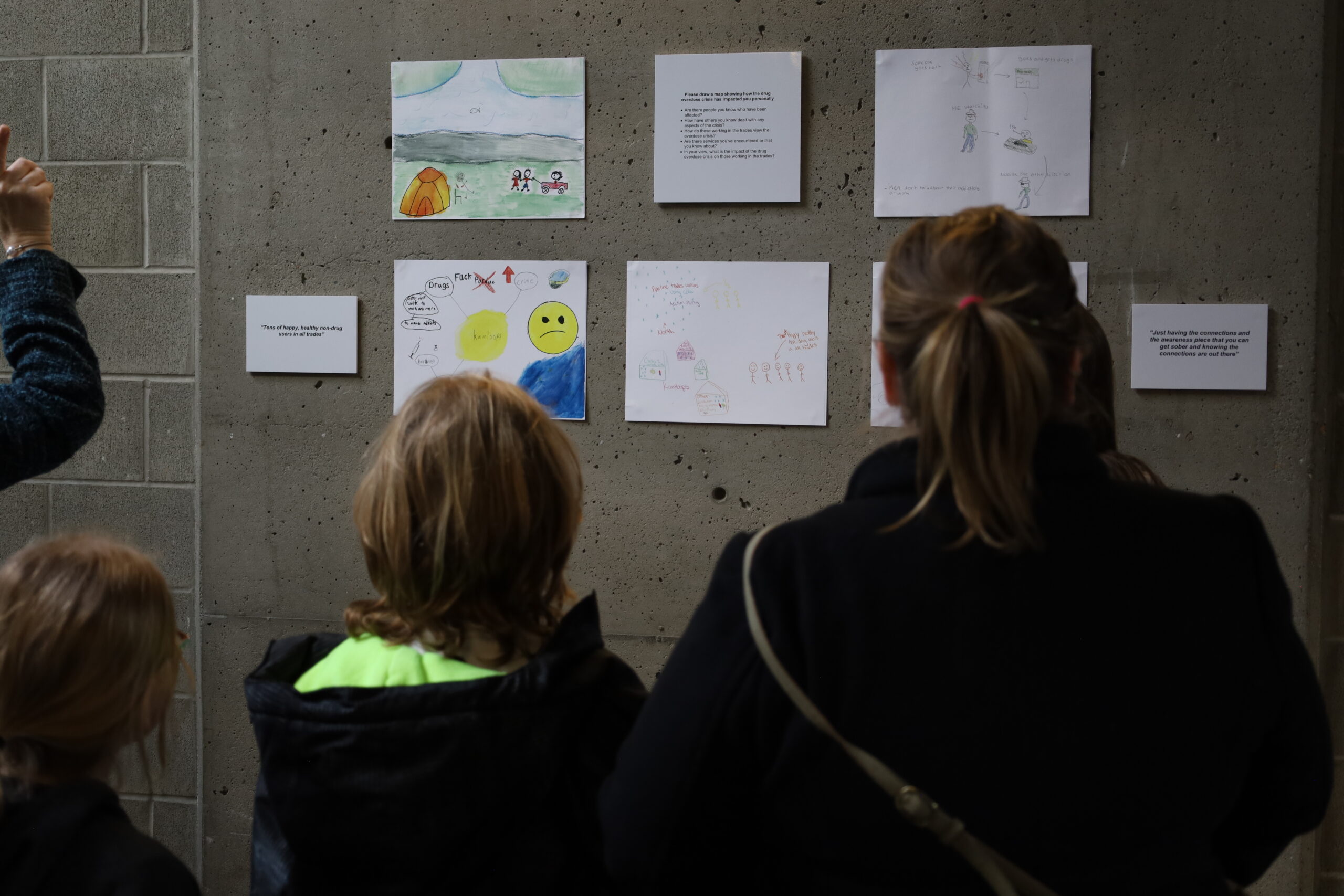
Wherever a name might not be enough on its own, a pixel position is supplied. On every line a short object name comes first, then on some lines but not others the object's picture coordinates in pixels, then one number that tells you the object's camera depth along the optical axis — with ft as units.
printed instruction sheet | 7.88
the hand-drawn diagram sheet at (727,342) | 7.95
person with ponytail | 3.10
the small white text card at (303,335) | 8.39
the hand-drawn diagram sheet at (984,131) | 7.61
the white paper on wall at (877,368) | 7.65
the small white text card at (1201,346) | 7.52
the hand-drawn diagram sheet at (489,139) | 8.13
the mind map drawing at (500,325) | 8.19
